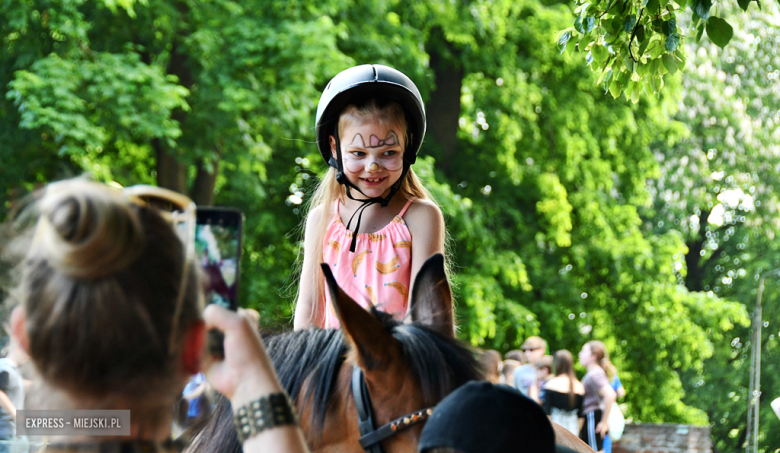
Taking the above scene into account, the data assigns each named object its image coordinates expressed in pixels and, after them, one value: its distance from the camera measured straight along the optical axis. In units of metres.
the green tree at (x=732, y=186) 17.91
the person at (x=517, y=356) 9.88
